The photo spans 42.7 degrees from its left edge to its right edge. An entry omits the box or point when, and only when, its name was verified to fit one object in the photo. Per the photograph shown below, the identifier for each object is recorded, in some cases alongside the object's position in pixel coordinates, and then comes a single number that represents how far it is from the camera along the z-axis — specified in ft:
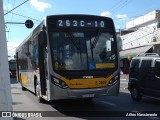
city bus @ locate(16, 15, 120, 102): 22.18
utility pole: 11.30
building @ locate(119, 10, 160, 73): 74.07
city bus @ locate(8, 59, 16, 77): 108.70
